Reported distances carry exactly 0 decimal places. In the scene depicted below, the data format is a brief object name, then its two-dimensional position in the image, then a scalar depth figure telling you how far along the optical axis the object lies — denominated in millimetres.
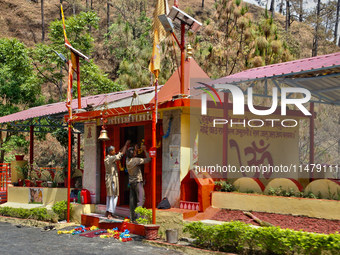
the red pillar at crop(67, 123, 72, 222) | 10559
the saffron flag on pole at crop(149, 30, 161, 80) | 8320
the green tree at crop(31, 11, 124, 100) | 20297
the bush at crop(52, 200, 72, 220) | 10751
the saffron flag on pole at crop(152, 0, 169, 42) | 9586
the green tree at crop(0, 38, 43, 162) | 19484
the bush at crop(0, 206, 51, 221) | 10934
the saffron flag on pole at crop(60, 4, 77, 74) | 11395
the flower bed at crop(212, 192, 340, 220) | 7113
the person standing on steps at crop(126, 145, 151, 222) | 9289
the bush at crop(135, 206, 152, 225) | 8562
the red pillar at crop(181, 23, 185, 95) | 9031
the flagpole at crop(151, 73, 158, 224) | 8211
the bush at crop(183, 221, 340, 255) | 5738
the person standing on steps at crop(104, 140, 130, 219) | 9891
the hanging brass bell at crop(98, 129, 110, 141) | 9589
